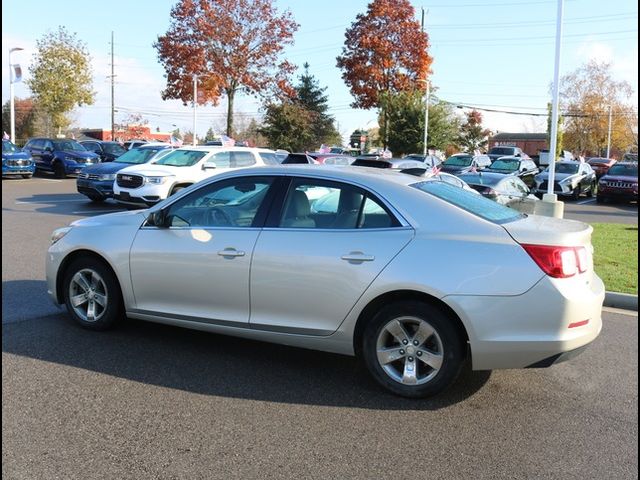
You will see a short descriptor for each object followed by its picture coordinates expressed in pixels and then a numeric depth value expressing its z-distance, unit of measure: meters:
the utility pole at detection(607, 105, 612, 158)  67.39
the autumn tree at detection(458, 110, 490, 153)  77.25
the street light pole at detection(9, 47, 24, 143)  30.38
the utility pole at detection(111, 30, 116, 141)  58.93
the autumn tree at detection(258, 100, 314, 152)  46.75
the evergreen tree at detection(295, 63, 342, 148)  55.39
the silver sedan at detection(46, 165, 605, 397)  3.91
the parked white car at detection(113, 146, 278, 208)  14.39
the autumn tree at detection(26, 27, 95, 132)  41.91
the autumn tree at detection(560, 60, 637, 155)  72.09
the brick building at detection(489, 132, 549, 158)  99.06
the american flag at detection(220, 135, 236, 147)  24.04
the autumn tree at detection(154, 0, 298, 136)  36.78
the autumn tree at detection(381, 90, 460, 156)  41.06
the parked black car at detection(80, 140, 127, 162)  29.75
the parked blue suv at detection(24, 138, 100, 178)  26.39
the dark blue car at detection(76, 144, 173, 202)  16.50
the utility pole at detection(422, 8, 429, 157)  38.91
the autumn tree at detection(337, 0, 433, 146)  40.69
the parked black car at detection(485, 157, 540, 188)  25.43
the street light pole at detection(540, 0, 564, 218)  11.23
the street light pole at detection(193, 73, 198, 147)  35.67
